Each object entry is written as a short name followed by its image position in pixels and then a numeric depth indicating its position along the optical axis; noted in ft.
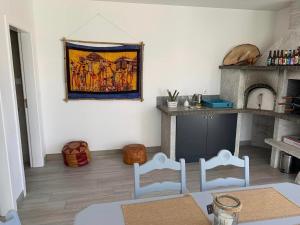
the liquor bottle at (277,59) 10.57
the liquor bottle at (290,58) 10.10
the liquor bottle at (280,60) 10.39
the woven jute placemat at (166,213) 3.92
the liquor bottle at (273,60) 10.76
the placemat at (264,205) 4.10
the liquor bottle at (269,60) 10.90
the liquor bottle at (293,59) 9.98
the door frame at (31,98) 9.96
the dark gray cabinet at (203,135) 11.34
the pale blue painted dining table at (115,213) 3.90
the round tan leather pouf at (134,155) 11.45
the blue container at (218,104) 11.86
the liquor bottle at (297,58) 9.85
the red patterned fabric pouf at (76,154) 11.05
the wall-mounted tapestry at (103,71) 11.44
